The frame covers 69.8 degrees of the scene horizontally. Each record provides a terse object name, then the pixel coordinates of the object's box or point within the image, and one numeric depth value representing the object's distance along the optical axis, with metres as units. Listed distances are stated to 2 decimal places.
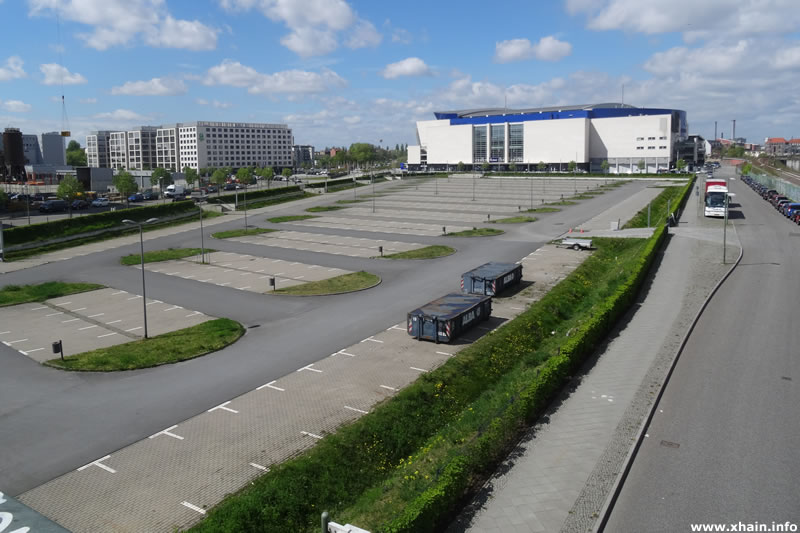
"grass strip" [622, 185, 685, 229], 61.00
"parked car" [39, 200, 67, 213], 79.44
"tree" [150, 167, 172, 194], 114.19
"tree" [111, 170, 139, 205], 81.62
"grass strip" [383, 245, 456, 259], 46.28
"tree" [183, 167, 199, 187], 126.62
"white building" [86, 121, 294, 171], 192.12
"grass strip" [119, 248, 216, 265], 47.23
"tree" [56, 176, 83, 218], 72.19
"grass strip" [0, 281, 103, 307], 34.96
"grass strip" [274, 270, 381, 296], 35.19
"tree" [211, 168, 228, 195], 111.31
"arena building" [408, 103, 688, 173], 162.75
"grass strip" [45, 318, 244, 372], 23.44
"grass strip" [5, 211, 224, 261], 50.26
